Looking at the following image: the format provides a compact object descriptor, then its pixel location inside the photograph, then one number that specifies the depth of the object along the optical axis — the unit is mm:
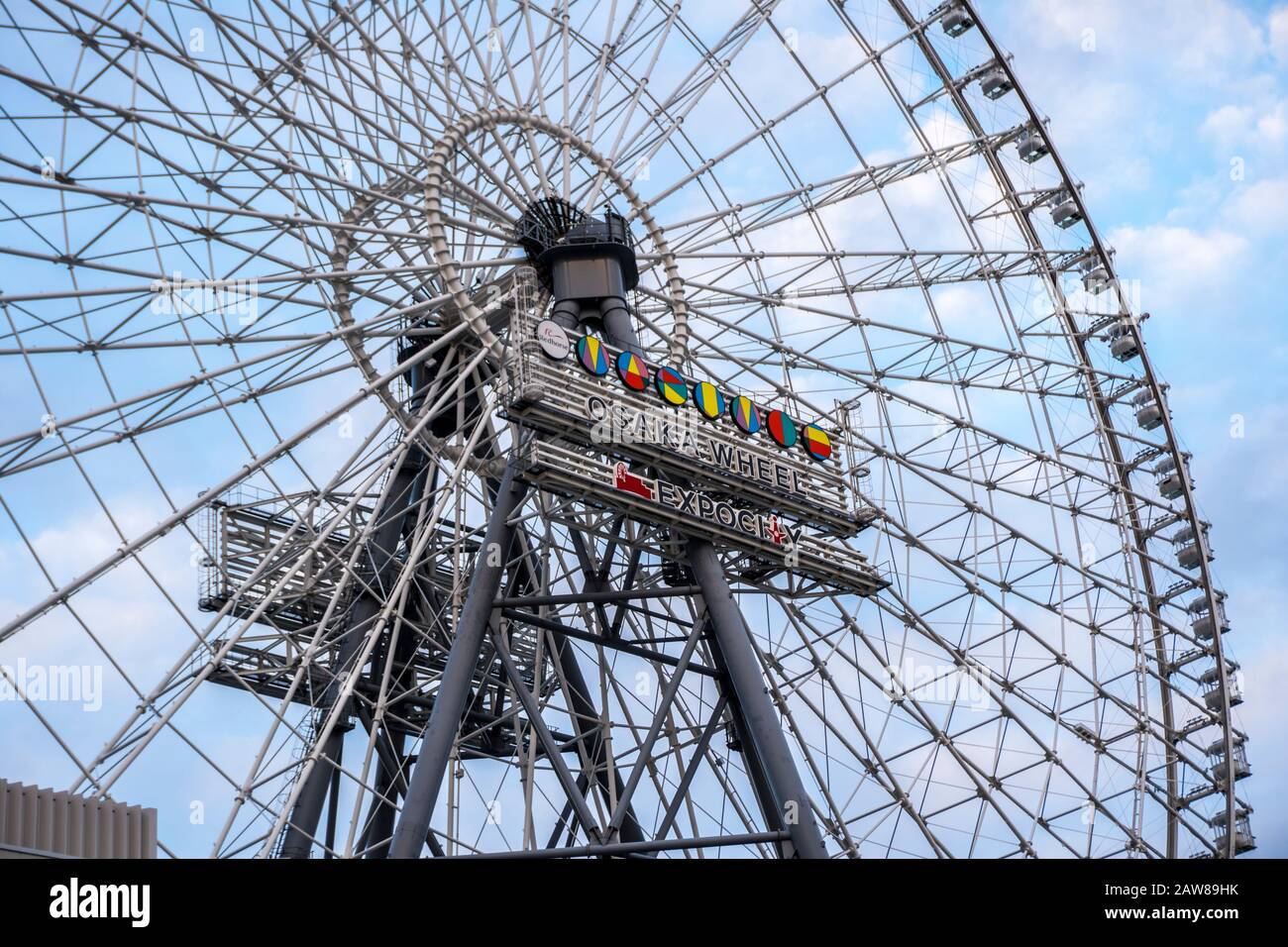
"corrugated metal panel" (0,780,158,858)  23281
